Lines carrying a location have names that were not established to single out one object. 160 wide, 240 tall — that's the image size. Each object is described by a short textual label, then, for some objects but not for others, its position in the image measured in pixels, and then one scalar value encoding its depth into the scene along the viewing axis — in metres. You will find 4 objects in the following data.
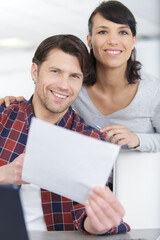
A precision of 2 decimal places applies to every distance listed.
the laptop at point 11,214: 0.85
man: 1.47
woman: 1.72
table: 1.21
